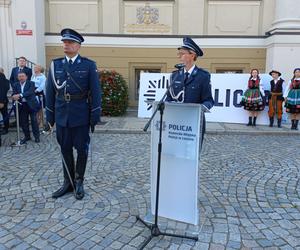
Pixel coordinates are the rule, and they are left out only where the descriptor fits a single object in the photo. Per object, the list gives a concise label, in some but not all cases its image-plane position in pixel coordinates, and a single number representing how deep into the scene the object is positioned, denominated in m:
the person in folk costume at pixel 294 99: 8.62
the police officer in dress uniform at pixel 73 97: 3.92
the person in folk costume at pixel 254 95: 9.05
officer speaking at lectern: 3.46
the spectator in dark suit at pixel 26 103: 7.19
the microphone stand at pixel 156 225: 3.16
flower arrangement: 10.07
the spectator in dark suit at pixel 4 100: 7.35
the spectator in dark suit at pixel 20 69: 8.24
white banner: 9.55
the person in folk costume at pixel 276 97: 9.02
